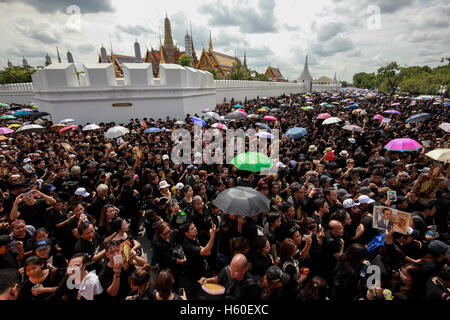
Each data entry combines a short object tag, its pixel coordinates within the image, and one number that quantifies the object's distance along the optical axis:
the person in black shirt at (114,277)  2.46
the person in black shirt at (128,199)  4.87
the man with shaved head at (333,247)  3.11
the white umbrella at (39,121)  13.01
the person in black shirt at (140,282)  2.25
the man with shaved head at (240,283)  2.39
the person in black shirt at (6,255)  2.72
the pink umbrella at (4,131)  8.32
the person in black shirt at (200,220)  3.56
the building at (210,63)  48.12
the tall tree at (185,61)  34.97
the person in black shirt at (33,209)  3.63
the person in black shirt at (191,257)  3.07
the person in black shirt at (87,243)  3.08
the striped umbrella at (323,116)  12.38
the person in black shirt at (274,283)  2.27
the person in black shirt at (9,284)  2.13
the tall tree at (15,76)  33.12
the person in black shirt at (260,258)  2.78
